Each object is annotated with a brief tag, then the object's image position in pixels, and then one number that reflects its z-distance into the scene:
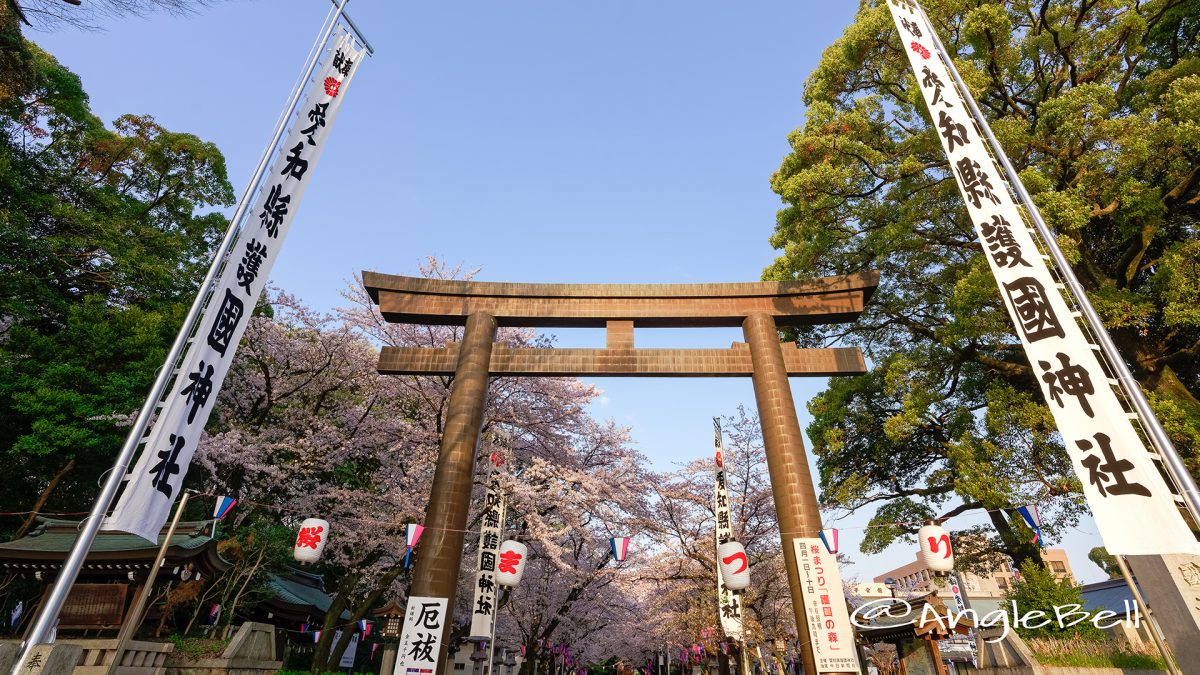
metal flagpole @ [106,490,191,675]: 8.95
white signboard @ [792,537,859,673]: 8.52
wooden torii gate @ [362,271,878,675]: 10.44
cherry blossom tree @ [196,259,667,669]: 14.11
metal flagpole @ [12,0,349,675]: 4.39
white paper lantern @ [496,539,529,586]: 10.25
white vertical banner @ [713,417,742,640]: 13.77
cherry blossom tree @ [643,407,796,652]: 17.61
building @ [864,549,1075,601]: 49.33
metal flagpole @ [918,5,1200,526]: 4.29
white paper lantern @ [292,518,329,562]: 10.24
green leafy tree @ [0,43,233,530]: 13.30
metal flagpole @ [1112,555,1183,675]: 6.95
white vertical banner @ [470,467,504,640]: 10.87
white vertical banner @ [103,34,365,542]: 5.32
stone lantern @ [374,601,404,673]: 11.38
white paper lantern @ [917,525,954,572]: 9.51
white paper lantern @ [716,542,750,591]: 10.54
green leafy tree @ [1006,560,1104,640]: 9.23
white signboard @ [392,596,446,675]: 8.60
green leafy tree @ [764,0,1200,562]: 9.78
